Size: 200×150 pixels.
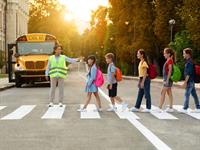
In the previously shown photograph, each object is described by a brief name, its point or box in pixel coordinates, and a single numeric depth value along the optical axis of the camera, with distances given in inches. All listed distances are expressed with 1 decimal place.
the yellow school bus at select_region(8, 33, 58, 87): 1146.7
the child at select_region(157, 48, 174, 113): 538.8
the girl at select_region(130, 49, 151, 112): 538.9
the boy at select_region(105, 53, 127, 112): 547.7
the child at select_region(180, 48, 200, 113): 539.2
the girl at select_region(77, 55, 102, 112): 552.0
